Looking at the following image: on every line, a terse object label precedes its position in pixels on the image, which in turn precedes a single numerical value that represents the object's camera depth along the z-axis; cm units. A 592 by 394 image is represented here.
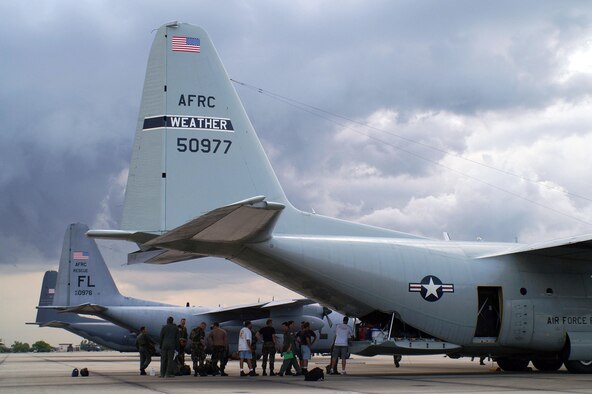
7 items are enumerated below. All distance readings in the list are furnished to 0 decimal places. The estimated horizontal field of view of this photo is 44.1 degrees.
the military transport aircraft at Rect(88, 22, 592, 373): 1642
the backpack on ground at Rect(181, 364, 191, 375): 1970
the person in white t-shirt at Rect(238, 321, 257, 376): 1862
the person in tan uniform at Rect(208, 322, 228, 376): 1894
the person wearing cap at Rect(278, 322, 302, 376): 1792
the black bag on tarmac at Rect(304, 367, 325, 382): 1596
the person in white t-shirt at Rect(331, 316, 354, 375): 1825
